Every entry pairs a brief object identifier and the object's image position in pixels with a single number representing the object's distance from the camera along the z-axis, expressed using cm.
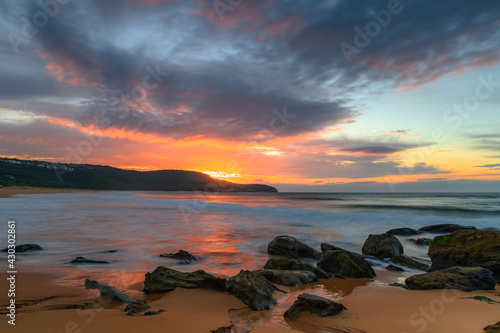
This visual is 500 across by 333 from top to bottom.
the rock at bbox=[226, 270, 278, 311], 536
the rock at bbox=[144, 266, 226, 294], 612
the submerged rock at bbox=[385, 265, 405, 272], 905
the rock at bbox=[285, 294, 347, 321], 492
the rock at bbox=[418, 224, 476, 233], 1913
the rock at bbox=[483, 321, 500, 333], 371
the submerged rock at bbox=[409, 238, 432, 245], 1450
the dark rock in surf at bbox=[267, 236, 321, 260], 1092
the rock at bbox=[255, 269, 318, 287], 707
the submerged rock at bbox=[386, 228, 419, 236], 1768
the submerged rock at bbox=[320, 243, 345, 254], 1150
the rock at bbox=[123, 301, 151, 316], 464
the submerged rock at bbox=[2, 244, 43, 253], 964
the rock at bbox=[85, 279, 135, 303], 525
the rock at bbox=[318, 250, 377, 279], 805
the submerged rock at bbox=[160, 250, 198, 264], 958
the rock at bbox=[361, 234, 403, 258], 1100
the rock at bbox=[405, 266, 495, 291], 641
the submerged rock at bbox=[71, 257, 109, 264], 862
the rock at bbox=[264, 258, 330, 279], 784
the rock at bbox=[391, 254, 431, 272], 936
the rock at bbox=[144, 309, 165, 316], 462
